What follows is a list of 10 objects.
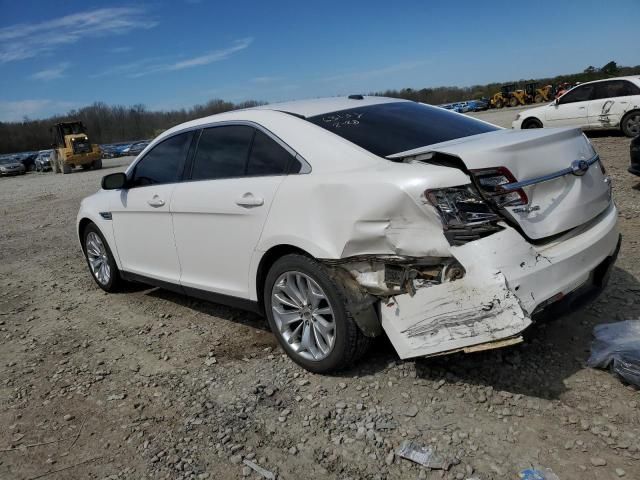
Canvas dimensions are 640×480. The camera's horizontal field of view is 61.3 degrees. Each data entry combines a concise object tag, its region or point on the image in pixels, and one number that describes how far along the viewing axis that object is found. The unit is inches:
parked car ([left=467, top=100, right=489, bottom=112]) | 1957.9
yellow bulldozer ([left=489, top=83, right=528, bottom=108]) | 1872.5
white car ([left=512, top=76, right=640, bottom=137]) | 497.0
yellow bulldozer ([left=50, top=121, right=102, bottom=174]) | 1256.8
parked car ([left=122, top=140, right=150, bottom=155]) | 1912.3
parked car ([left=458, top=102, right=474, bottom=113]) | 1924.7
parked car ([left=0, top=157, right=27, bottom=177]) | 1428.4
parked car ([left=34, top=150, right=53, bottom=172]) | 1494.8
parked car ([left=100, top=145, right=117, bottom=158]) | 2041.1
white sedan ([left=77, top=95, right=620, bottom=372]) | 105.3
